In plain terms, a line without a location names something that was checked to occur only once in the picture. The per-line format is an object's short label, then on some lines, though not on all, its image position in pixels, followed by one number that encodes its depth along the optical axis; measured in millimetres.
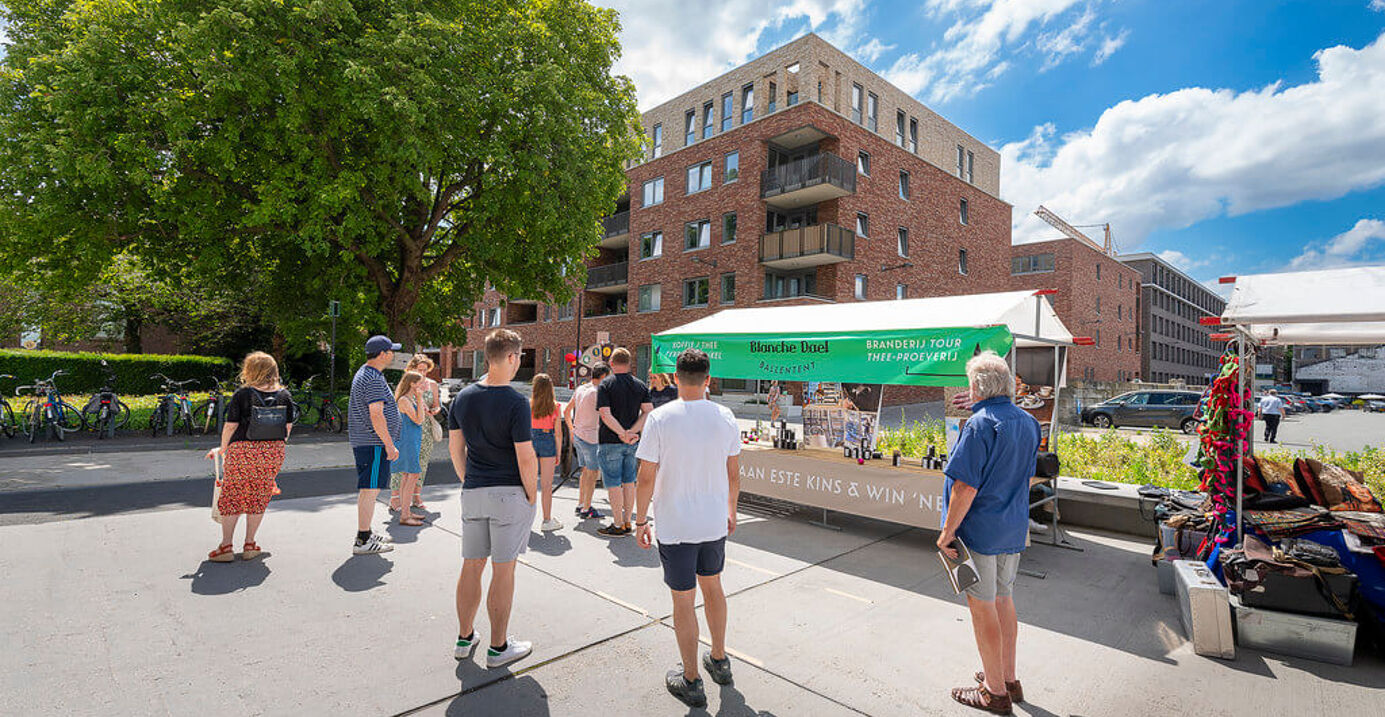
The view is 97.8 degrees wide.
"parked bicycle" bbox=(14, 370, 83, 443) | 11781
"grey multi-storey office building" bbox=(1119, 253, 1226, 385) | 61969
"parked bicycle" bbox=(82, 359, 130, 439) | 12412
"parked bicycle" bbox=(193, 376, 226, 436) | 13394
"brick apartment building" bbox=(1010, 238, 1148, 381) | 43219
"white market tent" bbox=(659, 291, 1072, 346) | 6410
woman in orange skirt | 5172
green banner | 6172
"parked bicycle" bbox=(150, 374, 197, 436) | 12961
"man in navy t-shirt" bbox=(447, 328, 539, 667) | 3463
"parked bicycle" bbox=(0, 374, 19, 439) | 11664
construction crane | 66625
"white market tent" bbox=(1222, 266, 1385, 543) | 4453
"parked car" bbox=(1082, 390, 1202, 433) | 22406
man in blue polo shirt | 3174
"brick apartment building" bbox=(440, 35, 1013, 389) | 27047
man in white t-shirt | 3189
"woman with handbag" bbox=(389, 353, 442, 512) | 6848
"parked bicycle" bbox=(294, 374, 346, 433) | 15258
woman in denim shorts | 6645
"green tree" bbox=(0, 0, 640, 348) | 11766
